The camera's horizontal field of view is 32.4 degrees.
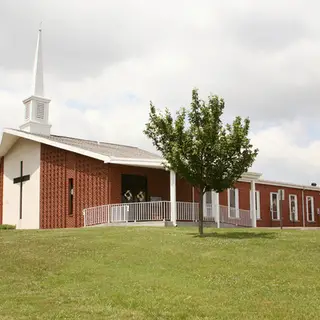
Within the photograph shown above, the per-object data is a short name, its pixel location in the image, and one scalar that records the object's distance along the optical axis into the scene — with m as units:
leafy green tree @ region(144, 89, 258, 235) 17.55
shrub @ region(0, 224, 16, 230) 28.19
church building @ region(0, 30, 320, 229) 24.58
